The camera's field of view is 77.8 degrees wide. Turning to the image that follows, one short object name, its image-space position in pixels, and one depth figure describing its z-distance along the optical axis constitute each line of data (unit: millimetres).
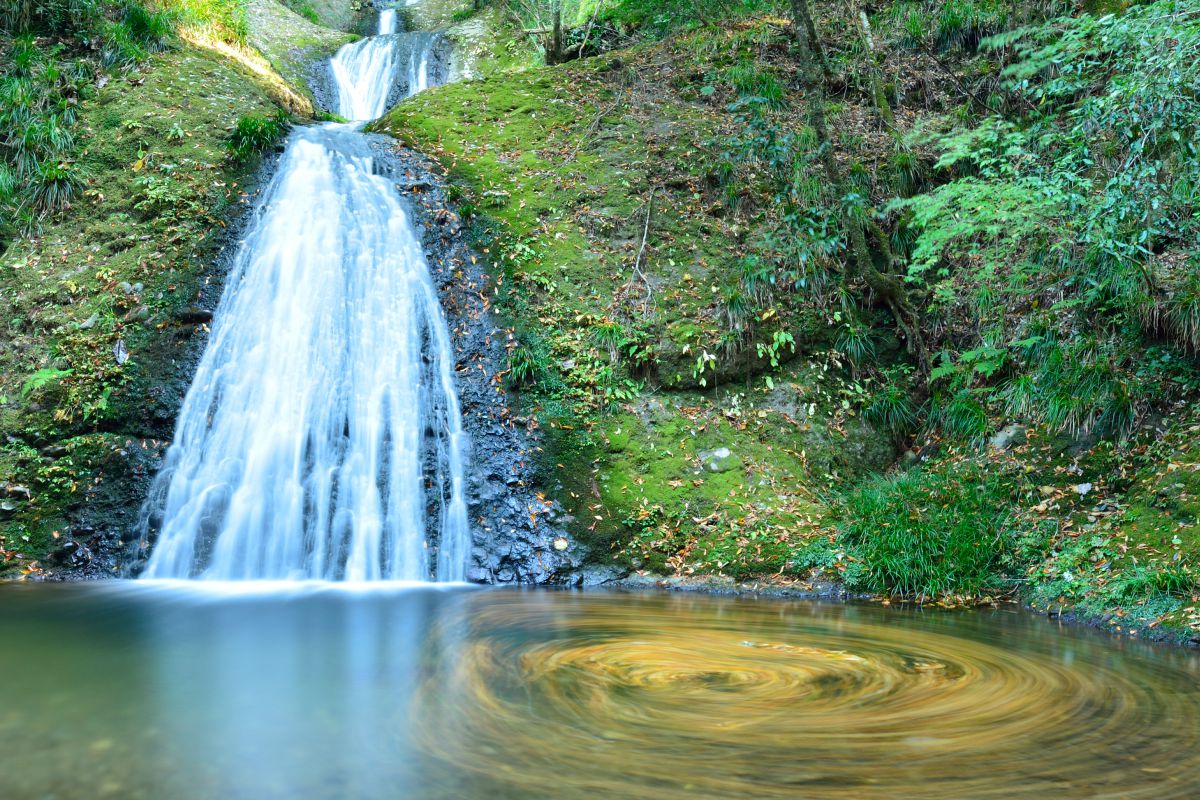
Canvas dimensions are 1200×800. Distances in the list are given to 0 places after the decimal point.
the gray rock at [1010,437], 7414
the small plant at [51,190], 8953
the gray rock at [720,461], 7699
